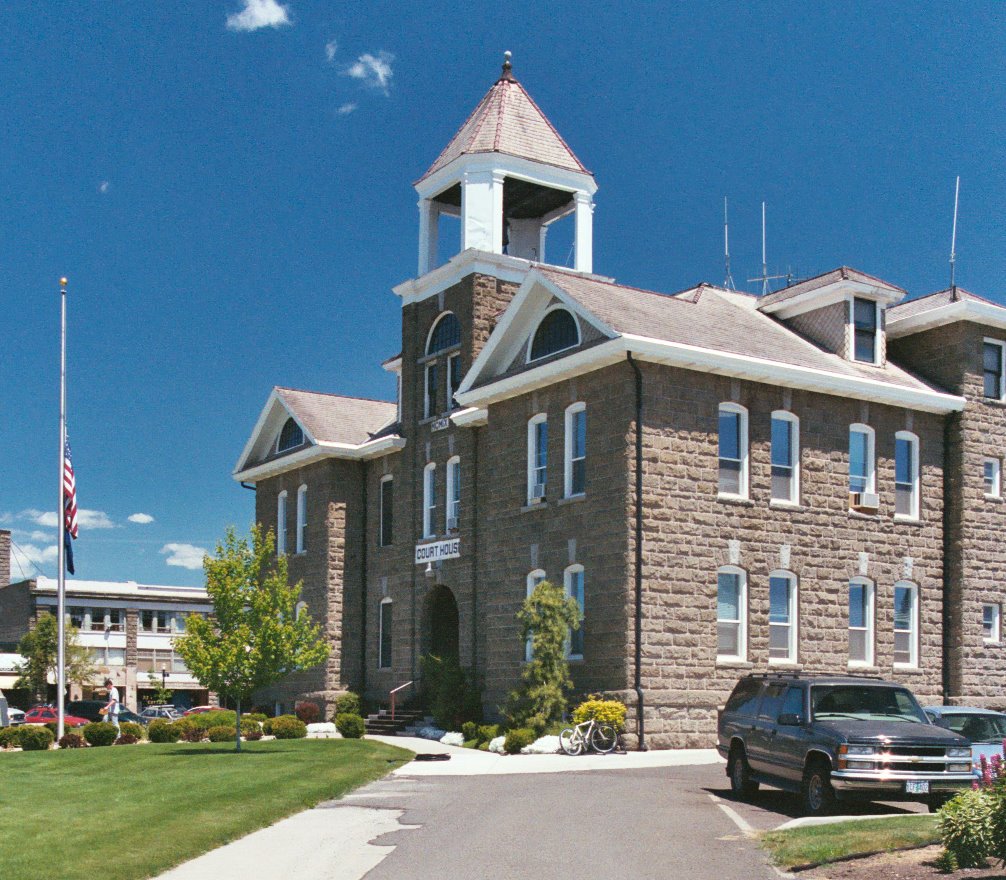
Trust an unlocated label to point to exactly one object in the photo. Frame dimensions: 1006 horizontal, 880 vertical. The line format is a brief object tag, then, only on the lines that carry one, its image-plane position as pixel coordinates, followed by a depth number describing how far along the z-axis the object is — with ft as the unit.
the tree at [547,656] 97.91
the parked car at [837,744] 57.00
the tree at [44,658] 230.27
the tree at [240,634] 103.19
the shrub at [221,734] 112.37
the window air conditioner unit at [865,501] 109.09
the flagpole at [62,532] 120.37
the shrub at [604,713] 93.45
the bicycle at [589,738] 92.48
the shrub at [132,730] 116.74
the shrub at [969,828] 39.63
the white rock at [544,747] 94.63
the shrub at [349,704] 134.82
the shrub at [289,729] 116.57
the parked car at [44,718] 164.96
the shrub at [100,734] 113.70
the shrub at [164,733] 116.67
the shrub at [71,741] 113.09
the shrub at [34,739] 111.96
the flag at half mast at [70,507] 124.36
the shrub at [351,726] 119.34
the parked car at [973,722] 68.98
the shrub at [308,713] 135.64
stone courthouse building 98.84
